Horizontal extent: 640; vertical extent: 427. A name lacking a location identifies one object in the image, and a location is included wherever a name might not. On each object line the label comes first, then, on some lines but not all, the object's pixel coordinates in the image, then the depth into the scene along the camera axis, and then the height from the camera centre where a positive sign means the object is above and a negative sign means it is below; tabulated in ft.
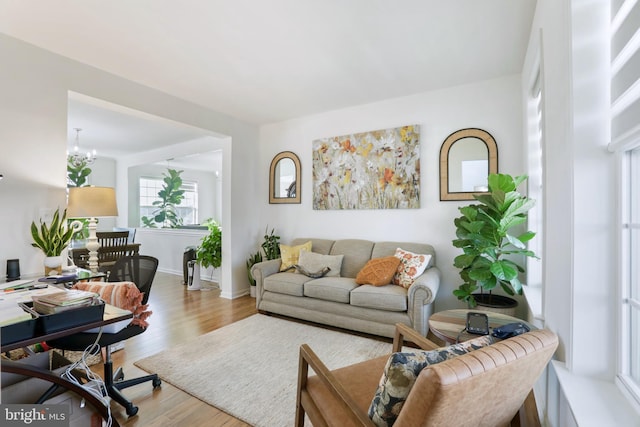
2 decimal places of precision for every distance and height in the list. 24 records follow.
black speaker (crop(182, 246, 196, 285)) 17.04 -2.72
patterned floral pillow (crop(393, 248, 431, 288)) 9.91 -1.88
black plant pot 8.09 -2.64
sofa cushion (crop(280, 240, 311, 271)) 12.55 -1.80
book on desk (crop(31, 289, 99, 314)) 4.08 -1.29
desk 3.69 -2.01
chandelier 16.25 +3.21
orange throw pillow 10.09 -2.05
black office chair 5.80 -2.55
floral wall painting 11.76 +1.85
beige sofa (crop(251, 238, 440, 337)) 9.06 -2.78
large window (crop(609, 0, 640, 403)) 3.17 +0.33
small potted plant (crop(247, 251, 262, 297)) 14.63 -2.67
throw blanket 6.26 -1.79
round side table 5.18 -2.18
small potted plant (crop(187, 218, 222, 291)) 15.62 -2.10
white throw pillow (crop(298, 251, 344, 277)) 11.74 -2.00
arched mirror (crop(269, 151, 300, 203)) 14.69 +1.77
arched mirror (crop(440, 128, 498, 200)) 10.39 +1.84
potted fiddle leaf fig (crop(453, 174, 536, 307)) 7.73 -0.62
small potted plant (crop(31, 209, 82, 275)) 7.96 -0.76
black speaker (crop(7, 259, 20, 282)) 7.45 -1.48
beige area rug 6.32 -4.11
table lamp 8.86 +0.26
